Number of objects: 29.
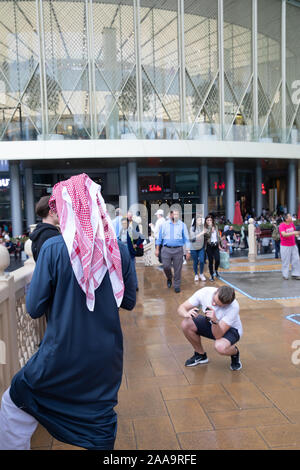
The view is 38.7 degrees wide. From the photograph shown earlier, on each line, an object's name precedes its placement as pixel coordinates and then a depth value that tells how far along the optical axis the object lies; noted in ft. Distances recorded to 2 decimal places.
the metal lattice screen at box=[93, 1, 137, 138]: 72.95
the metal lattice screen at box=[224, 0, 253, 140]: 80.84
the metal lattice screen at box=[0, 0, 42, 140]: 71.10
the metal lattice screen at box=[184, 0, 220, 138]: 77.71
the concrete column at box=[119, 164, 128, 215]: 88.43
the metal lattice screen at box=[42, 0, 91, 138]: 71.36
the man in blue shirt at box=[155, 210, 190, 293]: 31.37
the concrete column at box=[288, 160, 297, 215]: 97.72
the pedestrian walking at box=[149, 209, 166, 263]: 40.63
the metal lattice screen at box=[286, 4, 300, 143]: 88.33
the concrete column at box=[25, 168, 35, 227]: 86.69
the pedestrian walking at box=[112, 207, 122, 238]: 29.95
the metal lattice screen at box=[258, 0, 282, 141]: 84.84
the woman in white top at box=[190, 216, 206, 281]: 35.64
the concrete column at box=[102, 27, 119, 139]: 73.10
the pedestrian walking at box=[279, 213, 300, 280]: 33.65
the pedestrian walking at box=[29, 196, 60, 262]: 13.03
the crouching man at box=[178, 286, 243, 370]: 15.23
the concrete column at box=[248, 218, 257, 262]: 50.16
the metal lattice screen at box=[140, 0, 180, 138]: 75.10
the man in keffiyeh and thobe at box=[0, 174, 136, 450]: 7.50
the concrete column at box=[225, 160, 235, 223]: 89.86
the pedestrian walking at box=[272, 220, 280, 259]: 44.27
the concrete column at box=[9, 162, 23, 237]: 79.97
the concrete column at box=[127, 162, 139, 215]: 80.94
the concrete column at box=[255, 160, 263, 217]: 98.99
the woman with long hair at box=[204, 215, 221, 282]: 35.24
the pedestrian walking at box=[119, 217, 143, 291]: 28.58
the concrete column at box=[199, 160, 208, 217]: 93.93
